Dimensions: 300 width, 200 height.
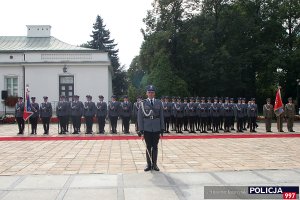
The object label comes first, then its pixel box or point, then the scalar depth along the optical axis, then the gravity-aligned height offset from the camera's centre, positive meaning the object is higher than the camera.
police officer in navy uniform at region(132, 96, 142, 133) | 20.63 -0.63
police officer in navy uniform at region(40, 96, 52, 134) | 20.67 -0.84
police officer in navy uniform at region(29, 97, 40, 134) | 20.55 -0.95
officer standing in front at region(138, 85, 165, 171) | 9.67 -0.58
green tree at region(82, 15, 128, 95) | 63.62 +8.39
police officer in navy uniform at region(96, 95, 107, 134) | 20.72 -0.83
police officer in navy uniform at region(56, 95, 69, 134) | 20.56 -0.79
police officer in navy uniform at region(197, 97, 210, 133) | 21.52 -0.85
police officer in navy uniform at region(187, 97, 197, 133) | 21.30 -0.79
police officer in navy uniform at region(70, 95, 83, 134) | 20.55 -0.78
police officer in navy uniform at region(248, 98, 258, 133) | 21.30 -0.86
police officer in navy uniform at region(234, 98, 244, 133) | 21.44 -0.89
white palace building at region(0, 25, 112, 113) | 34.72 +2.12
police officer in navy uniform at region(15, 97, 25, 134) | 20.41 -0.89
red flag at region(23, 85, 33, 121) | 19.77 -0.66
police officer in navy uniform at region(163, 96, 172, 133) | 20.81 -0.67
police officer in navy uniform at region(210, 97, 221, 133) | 21.62 -0.79
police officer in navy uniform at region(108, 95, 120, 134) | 20.83 -0.84
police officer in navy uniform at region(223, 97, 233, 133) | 21.64 -0.85
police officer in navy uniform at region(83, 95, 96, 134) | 20.66 -0.78
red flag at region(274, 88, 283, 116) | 21.62 -0.51
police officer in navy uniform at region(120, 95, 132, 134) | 20.84 -0.83
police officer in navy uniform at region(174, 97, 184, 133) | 21.00 -0.83
